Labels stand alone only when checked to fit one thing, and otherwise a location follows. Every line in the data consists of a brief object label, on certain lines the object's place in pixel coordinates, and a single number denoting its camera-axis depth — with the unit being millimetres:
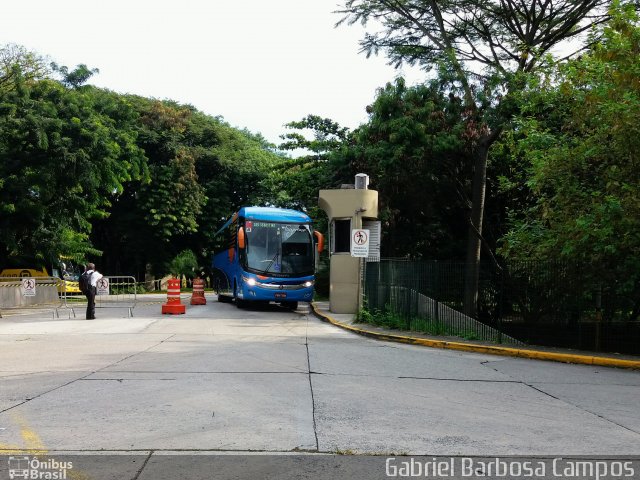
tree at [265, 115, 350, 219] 29469
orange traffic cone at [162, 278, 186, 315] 21094
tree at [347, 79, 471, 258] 22000
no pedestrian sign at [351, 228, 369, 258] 18406
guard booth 20953
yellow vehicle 30250
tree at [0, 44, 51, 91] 33788
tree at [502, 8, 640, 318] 12039
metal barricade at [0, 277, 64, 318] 22261
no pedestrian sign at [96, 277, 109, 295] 20264
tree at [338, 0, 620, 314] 20438
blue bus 22859
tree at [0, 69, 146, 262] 25672
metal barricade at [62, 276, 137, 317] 24350
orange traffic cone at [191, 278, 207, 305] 27414
